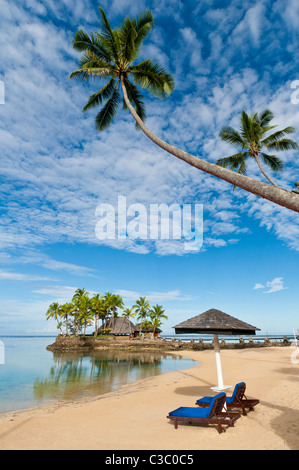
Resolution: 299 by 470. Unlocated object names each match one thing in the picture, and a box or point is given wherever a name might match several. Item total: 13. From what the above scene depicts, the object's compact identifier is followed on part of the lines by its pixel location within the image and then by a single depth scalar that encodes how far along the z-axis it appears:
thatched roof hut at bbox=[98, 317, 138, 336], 54.12
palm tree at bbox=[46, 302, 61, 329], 65.25
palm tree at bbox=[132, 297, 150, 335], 58.69
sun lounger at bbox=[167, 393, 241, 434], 5.77
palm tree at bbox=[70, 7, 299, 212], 9.52
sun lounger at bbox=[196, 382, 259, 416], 6.95
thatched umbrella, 7.67
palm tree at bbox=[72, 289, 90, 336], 55.53
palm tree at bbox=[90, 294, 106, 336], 54.66
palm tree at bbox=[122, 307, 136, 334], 59.85
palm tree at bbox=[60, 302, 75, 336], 60.36
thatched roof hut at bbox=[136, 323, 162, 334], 56.91
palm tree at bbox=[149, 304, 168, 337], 55.59
